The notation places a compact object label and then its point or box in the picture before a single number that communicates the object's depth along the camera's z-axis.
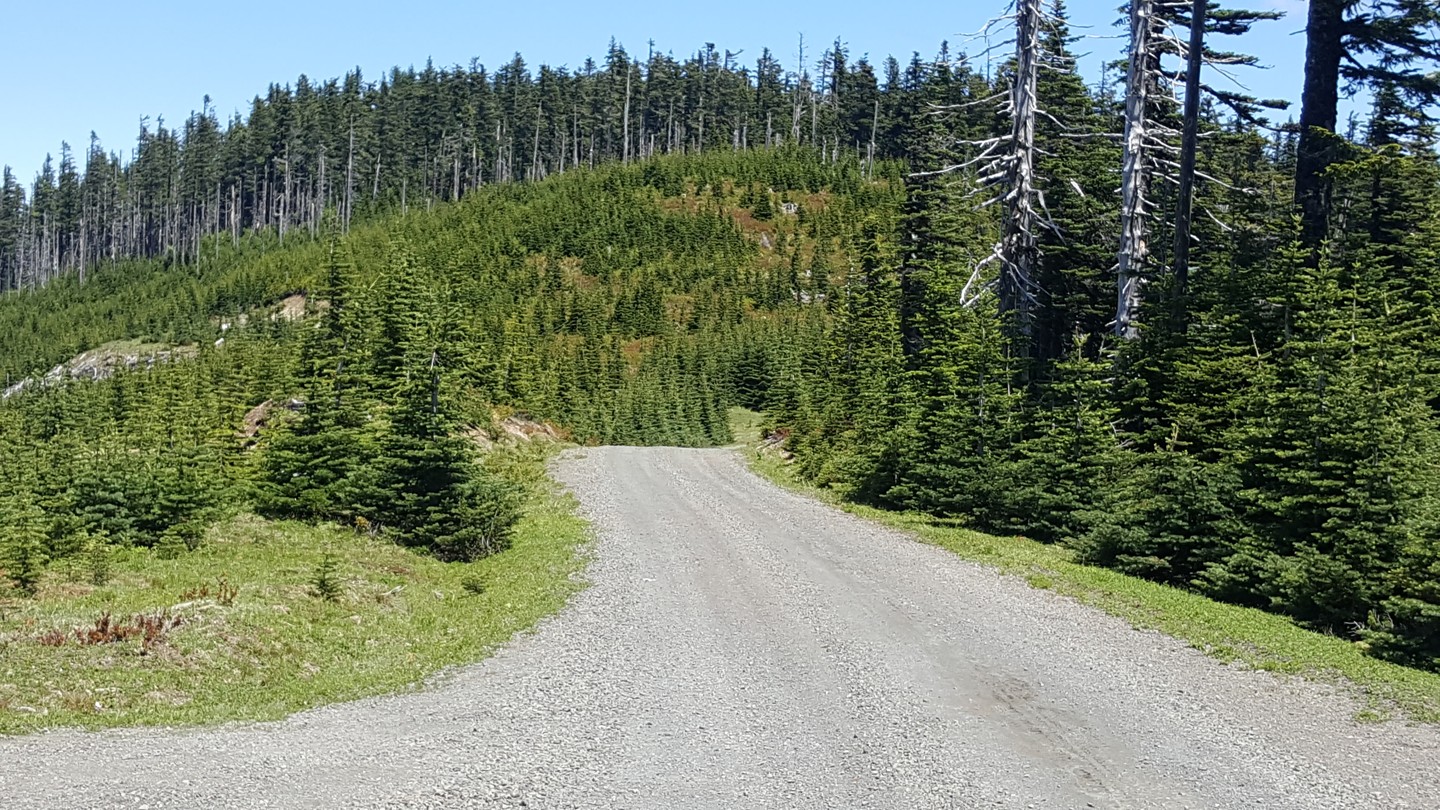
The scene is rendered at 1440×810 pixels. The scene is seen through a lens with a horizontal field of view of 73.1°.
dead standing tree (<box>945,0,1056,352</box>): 22.53
